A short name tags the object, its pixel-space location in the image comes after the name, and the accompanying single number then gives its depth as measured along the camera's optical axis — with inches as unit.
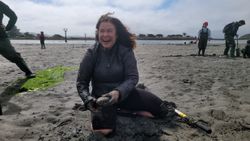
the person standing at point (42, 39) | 788.1
